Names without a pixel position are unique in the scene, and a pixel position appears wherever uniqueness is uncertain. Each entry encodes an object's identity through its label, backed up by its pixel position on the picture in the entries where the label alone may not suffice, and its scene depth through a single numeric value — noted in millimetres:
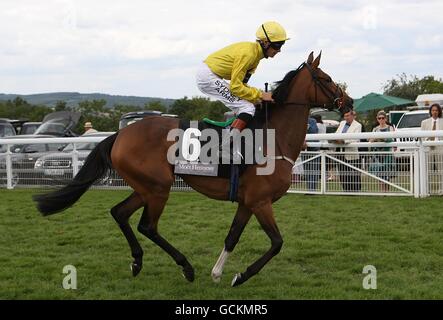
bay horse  5777
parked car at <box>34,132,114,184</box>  12844
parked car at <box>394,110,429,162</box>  17953
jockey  5758
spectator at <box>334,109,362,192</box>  10969
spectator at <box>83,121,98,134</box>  16266
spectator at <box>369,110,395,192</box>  10734
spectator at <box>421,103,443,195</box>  10453
